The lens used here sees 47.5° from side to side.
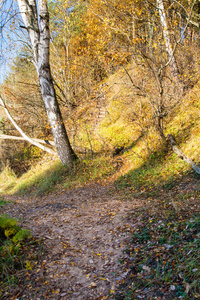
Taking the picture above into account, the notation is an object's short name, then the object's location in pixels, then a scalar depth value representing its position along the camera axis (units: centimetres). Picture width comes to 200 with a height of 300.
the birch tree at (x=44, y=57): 723
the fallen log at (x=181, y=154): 551
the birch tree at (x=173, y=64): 818
